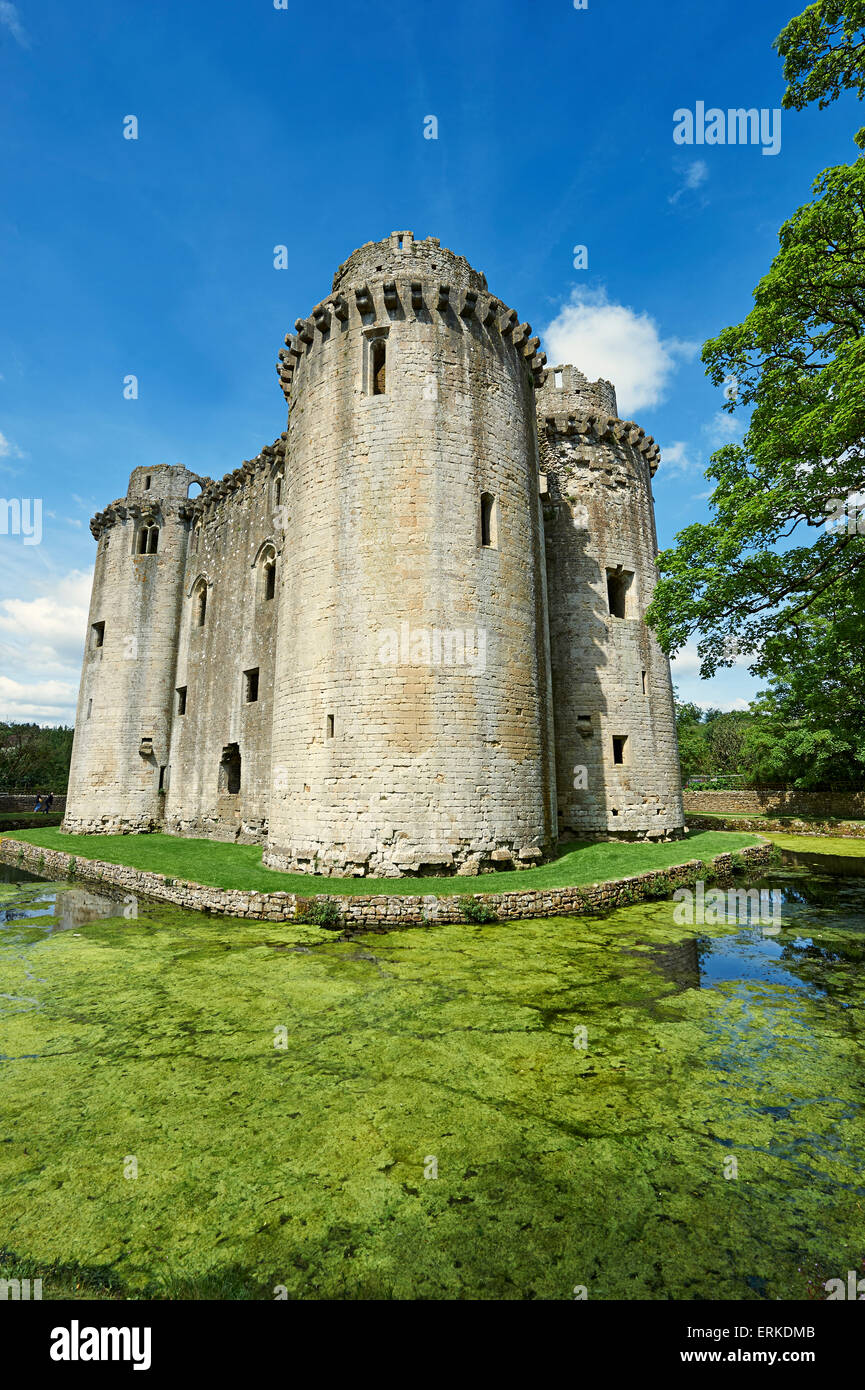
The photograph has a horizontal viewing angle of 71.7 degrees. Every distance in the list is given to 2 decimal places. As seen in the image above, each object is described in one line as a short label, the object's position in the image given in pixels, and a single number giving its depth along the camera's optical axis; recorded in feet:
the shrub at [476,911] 28.91
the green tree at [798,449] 28.81
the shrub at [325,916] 28.71
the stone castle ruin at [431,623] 36.11
